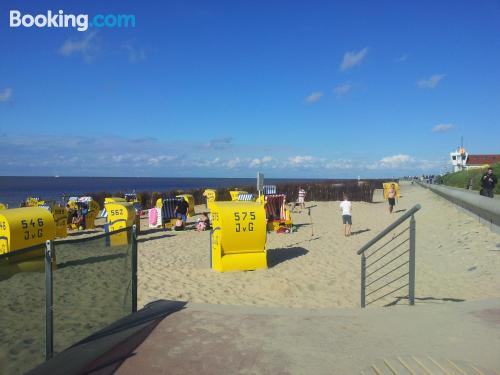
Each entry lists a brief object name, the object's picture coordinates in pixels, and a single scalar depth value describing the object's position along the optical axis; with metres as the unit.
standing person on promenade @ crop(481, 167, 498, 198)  16.97
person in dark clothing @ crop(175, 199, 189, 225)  18.33
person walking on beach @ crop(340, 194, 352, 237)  15.30
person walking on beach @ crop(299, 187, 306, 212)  29.11
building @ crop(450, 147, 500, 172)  76.06
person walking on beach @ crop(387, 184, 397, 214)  23.09
